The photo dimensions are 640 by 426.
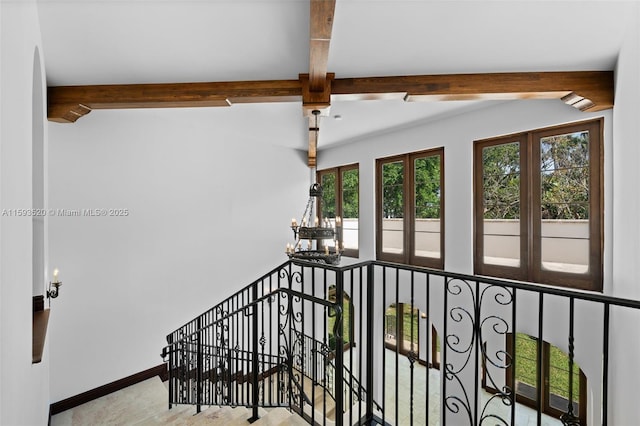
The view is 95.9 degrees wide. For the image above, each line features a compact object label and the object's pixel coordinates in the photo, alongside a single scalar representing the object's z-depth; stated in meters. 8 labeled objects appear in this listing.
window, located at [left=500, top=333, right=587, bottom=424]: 3.93
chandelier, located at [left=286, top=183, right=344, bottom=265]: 3.12
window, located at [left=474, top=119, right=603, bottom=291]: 3.29
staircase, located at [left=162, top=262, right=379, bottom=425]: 1.79
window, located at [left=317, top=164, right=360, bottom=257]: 6.05
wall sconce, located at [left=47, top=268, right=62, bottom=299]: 2.58
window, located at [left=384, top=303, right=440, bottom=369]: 5.12
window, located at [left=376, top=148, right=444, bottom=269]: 4.70
